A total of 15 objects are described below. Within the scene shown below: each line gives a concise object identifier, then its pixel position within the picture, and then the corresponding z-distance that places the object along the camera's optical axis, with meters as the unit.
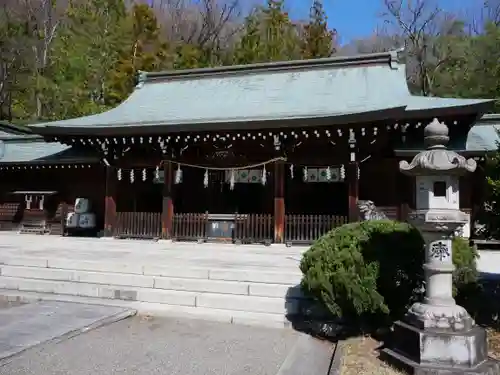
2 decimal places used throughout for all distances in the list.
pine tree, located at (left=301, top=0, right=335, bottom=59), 30.77
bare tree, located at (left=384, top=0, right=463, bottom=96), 30.47
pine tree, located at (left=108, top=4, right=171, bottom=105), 28.41
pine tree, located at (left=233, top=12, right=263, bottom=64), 30.00
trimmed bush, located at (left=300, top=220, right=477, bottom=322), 5.09
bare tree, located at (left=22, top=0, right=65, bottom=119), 32.04
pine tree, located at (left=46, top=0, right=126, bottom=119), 29.03
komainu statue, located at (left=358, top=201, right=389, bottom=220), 11.32
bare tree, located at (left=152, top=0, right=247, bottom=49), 35.06
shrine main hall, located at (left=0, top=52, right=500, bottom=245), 11.66
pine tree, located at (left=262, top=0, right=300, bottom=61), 30.22
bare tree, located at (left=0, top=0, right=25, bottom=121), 30.92
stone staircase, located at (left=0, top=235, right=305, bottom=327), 6.68
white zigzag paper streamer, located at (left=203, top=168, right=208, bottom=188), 12.40
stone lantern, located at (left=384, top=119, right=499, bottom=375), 4.22
